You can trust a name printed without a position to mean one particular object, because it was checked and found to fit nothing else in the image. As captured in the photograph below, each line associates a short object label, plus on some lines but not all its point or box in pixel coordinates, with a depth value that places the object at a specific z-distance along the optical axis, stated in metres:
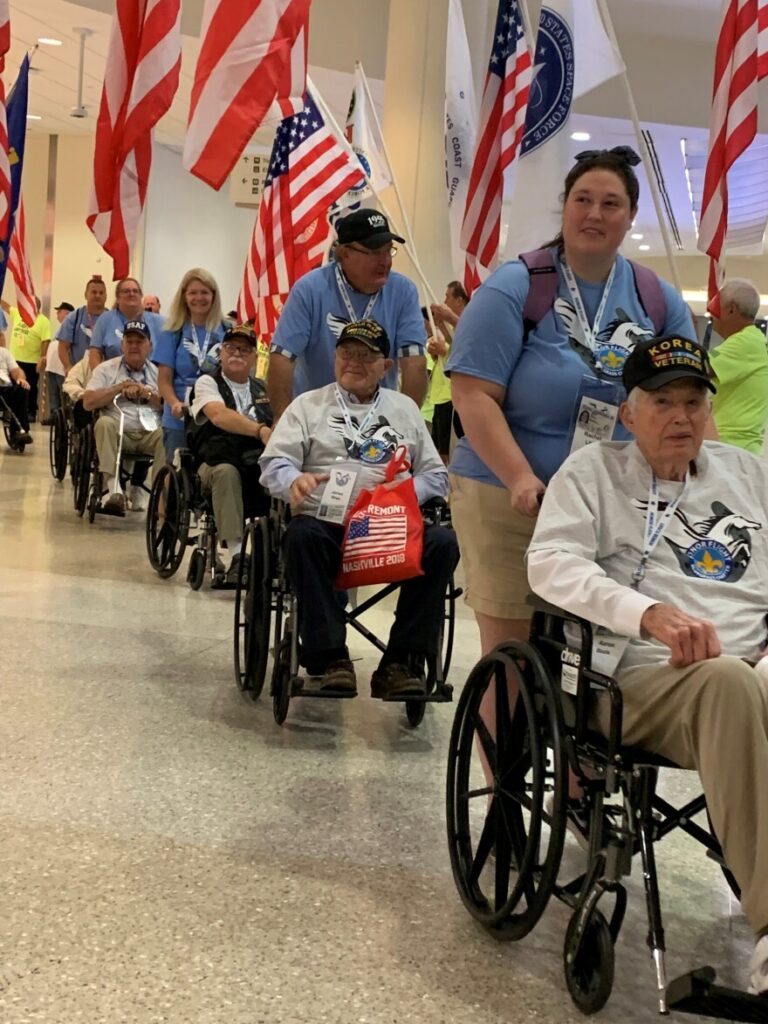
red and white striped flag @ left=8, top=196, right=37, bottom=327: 8.24
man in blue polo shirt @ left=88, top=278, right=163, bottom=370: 7.65
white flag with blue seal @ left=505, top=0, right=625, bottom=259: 4.67
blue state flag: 6.75
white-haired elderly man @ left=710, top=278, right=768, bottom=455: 5.36
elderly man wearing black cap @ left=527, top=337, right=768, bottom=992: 1.85
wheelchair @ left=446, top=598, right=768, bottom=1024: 1.82
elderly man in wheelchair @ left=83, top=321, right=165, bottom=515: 6.78
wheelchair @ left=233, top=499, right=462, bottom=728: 3.26
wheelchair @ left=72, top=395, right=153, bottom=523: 7.07
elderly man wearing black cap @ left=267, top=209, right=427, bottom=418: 3.73
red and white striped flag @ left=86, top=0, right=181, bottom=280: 4.38
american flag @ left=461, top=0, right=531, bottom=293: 5.57
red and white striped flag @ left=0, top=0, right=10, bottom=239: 5.38
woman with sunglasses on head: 2.38
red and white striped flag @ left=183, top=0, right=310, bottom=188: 4.18
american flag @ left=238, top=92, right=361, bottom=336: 6.21
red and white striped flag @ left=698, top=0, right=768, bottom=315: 4.68
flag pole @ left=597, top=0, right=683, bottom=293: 3.92
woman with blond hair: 5.93
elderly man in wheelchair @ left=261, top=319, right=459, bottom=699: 3.21
